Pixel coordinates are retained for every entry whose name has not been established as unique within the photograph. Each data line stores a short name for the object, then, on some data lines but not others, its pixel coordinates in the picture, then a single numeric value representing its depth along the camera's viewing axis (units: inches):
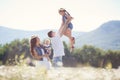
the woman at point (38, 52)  370.0
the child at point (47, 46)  378.3
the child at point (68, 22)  392.5
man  384.5
